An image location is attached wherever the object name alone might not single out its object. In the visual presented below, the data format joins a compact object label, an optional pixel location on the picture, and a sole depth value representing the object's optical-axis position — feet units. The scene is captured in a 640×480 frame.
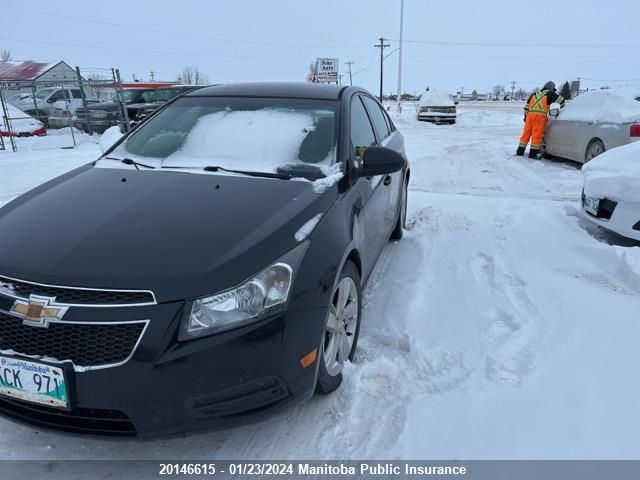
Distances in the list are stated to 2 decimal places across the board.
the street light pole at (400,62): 96.43
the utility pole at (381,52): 154.11
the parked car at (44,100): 57.75
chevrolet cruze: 5.61
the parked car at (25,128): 47.31
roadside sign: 63.21
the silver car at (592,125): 26.61
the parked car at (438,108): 75.92
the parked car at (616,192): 14.69
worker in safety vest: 34.37
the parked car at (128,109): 48.60
